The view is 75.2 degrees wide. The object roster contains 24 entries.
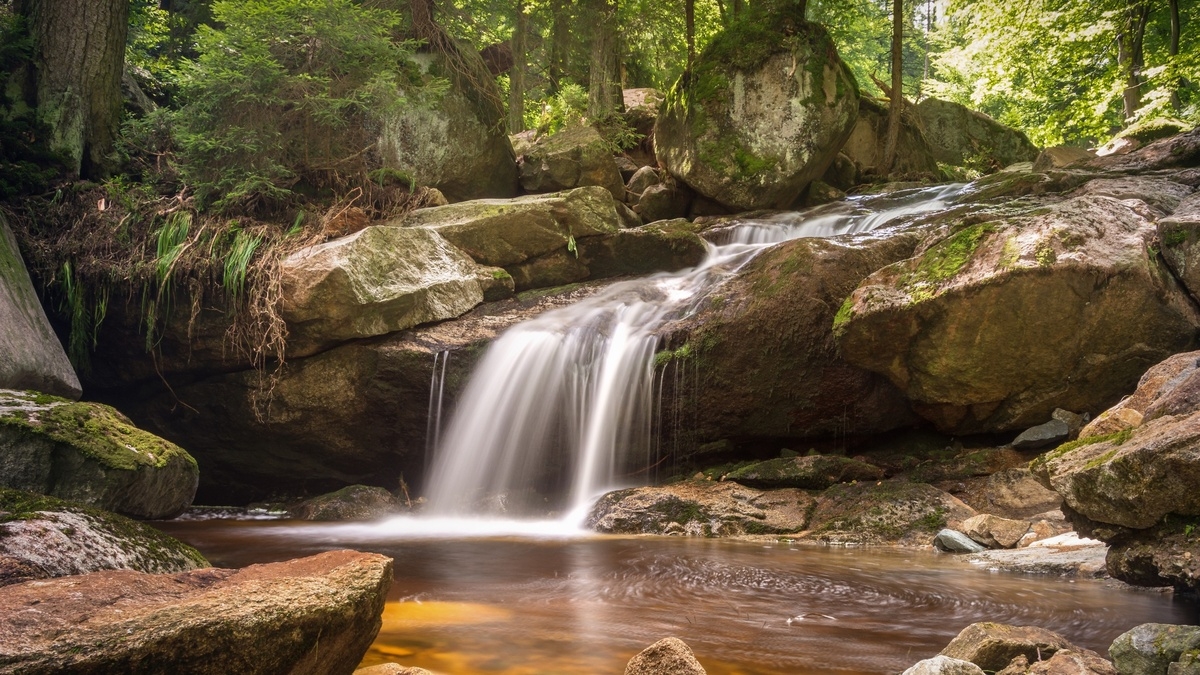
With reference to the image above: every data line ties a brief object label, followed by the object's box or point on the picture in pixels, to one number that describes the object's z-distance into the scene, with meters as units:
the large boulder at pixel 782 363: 7.68
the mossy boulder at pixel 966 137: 18.16
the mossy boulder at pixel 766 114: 12.17
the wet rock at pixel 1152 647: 2.61
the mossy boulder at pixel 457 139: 11.55
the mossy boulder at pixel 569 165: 12.71
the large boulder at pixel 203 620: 1.87
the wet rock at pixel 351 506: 8.45
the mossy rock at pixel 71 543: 2.75
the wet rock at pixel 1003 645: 2.76
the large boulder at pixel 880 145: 16.14
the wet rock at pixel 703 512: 6.78
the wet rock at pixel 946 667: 2.48
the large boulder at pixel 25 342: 6.81
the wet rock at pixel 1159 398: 3.77
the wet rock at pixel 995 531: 5.76
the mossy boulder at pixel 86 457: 5.10
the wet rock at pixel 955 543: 5.78
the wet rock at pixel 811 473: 7.29
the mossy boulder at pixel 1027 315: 6.49
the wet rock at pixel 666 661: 2.50
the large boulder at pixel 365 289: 8.23
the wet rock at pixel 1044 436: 6.95
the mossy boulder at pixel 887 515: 6.35
